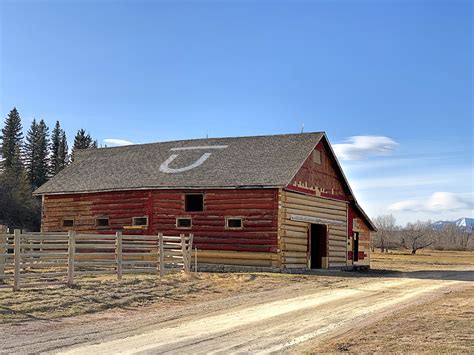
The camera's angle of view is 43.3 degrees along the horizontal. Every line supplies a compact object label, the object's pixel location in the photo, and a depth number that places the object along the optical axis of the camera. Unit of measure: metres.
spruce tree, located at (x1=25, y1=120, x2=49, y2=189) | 87.88
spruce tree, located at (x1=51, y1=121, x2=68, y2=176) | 90.56
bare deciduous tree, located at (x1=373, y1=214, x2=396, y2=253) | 99.47
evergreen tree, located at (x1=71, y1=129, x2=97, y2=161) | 88.12
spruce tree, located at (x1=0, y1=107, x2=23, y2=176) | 86.75
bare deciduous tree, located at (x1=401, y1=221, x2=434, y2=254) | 88.54
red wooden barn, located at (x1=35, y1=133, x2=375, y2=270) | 28.03
